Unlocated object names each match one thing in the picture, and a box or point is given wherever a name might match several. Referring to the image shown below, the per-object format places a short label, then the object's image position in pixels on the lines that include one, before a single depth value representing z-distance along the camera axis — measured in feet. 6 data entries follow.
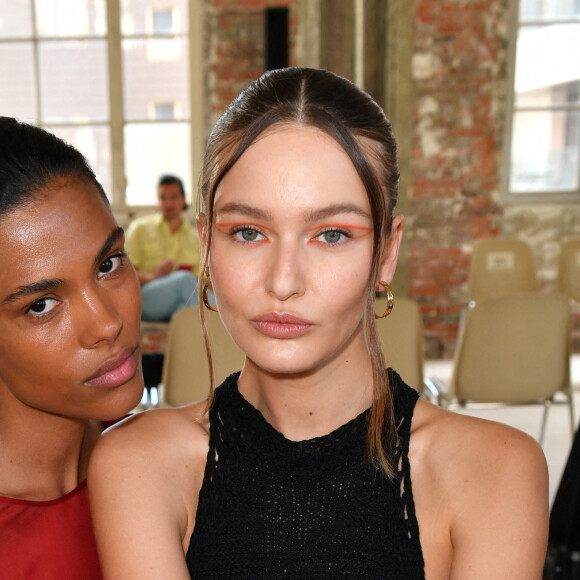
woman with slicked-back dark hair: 3.22
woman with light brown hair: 3.09
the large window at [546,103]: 17.13
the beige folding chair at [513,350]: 9.52
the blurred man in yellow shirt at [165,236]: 15.69
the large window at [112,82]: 17.63
